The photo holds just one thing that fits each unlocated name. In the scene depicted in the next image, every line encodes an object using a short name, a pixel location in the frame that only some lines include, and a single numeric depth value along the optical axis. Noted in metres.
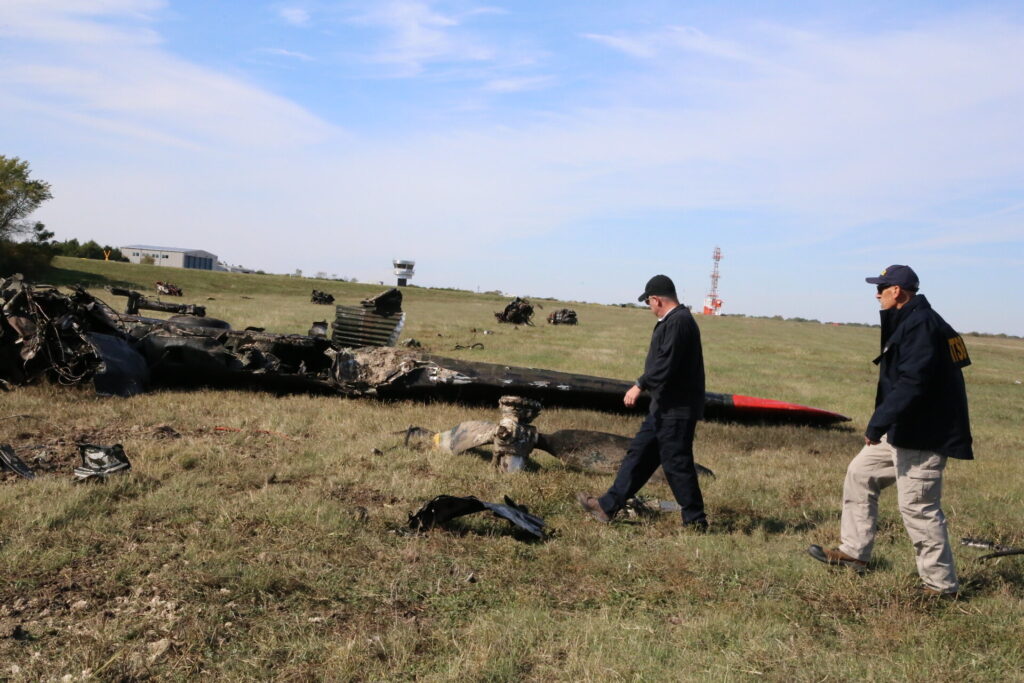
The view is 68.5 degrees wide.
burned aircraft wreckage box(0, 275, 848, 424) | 8.87
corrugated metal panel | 11.65
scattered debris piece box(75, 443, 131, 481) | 5.36
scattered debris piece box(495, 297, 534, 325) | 26.94
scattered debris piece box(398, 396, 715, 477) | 6.51
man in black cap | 5.10
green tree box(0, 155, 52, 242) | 41.94
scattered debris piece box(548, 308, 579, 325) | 29.16
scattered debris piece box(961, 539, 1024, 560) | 4.66
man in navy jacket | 3.99
